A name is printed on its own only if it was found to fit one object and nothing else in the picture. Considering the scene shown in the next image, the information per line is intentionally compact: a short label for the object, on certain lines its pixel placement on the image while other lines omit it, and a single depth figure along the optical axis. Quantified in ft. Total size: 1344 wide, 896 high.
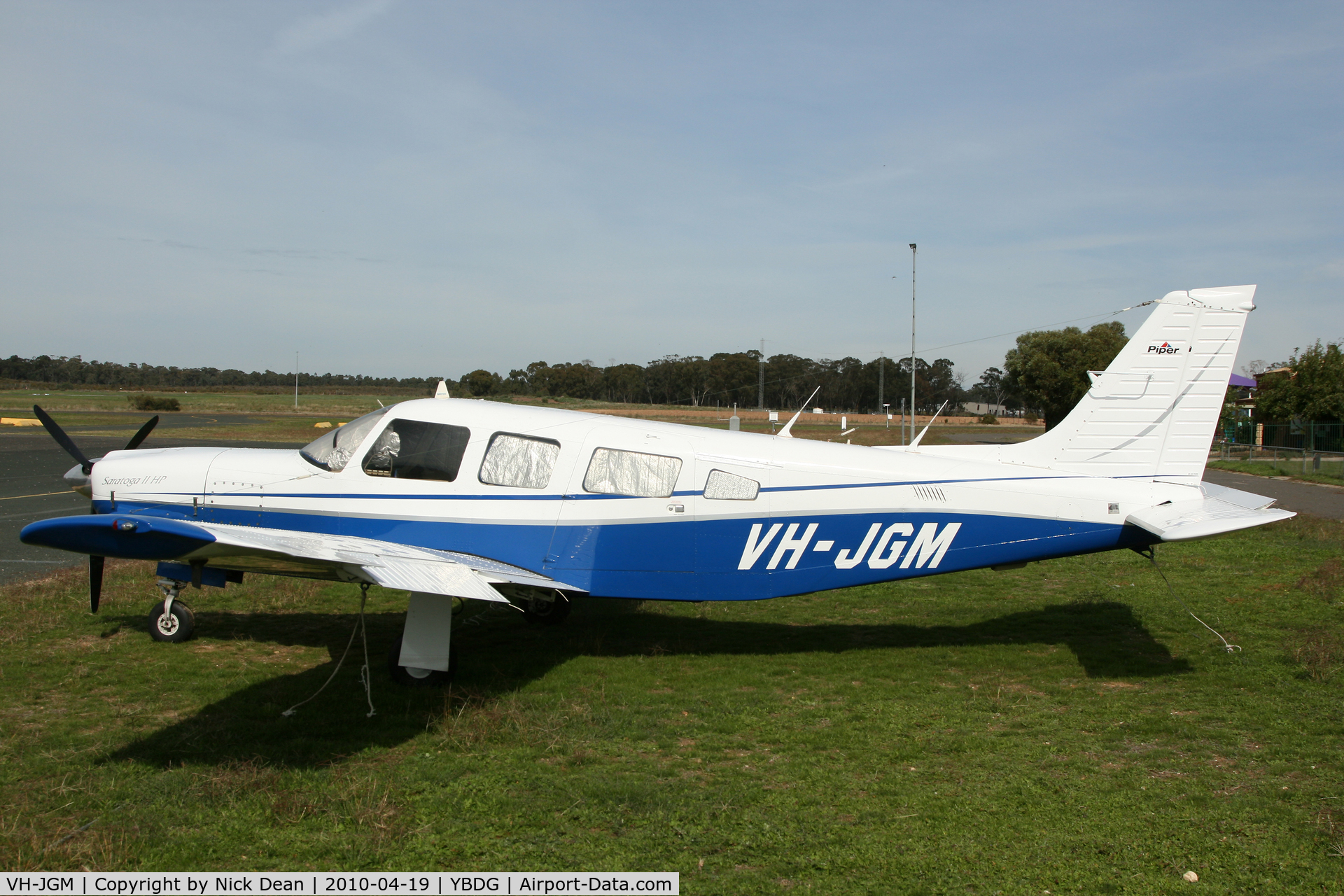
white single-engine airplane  22.94
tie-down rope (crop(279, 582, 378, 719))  19.81
